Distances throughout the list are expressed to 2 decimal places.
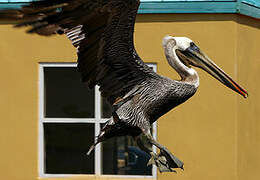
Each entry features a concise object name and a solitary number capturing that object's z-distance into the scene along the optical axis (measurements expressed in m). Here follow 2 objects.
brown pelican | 9.46
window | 14.03
